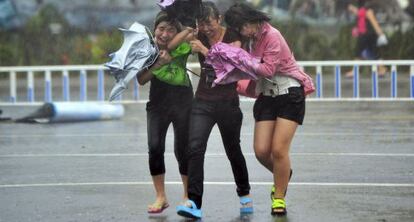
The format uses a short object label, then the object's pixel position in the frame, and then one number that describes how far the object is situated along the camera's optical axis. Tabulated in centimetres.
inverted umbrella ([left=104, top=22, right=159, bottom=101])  1712
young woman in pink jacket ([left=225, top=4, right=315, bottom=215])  1714
